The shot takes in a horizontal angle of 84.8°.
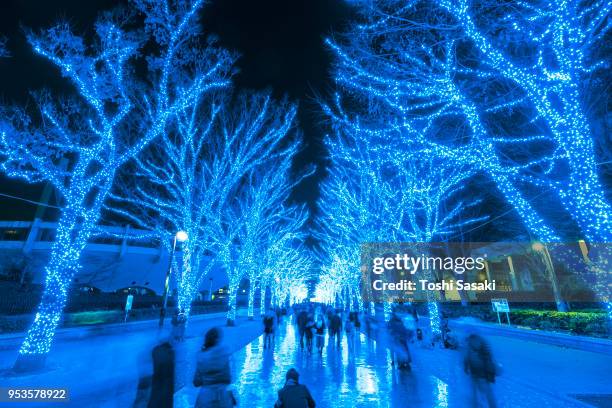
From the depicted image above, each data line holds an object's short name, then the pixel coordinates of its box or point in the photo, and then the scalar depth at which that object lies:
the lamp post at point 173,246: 16.50
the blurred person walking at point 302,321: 14.04
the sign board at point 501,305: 18.63
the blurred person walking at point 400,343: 9.50
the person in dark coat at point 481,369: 4.86
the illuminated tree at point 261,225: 21.17
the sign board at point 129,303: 19.77
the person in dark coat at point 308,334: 13.17
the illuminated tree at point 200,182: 14.87
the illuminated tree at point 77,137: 8.95
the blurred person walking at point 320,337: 13.48
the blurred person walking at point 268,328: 14.52
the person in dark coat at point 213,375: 3.90
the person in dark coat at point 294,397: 3.73
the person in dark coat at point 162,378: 4.28
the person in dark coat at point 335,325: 15.58
